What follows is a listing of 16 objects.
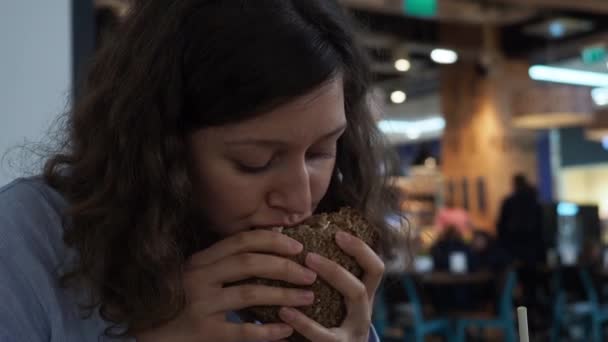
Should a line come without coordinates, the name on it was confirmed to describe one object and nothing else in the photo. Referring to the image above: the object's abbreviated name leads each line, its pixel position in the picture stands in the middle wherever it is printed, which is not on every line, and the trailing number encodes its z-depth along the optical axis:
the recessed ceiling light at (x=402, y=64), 9.25
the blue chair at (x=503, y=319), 6.13
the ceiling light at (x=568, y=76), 9.38
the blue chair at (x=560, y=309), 7.50
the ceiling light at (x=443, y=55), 9.21
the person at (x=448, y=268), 6.92
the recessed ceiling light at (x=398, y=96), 10.78
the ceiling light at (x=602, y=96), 11.94
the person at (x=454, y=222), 7.65
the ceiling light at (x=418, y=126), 15.91
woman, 0.94
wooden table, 6.38
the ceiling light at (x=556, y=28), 8.74
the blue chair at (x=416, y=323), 6.05
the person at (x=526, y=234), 7.67
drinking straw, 0.78
